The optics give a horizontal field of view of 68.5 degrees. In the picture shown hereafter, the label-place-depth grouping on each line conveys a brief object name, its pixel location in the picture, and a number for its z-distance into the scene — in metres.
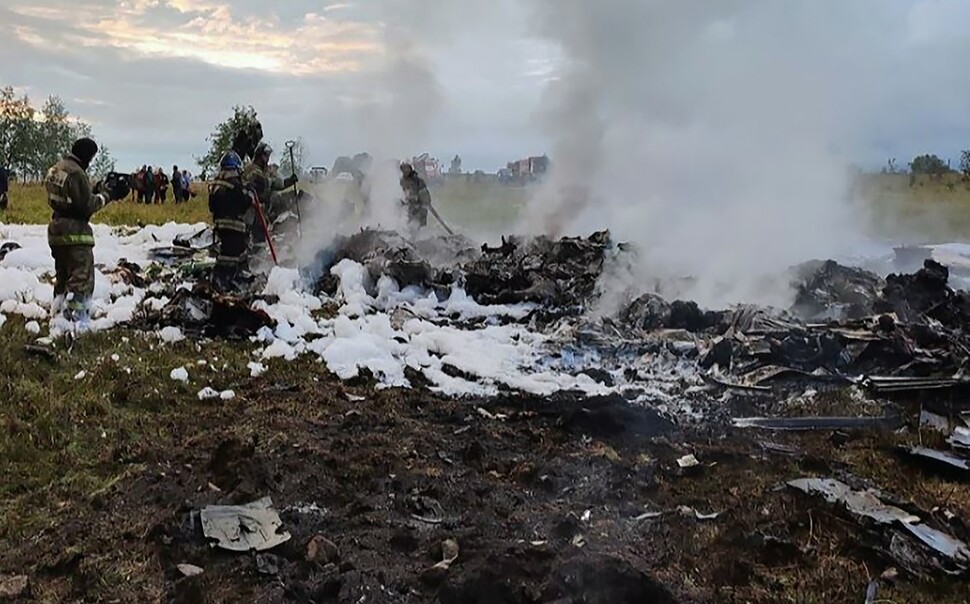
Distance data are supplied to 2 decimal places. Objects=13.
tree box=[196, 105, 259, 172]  32.27
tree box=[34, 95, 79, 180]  44.53
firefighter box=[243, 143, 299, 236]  10.73
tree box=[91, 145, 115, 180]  43.56
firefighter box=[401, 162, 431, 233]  15.45
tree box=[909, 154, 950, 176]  36.69
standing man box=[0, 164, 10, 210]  19.75
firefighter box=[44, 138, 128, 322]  7.43
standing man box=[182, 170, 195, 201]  26.98
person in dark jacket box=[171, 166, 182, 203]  26.16
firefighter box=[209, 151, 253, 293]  9.61
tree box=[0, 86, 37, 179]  43.59
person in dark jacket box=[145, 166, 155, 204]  26.03
